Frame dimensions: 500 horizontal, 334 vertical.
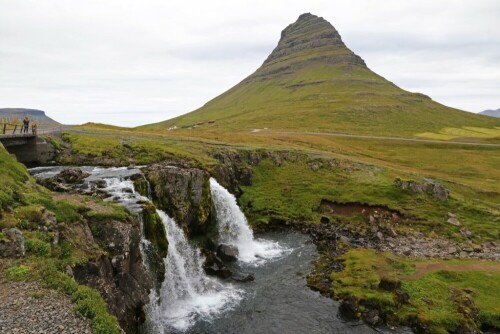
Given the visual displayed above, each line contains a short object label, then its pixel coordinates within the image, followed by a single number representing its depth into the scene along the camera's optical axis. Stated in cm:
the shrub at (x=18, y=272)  1970
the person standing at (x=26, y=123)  5081
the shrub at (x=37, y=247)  2236
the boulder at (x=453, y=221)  5886
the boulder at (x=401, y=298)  3503
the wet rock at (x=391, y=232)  5603
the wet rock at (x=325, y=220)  6209
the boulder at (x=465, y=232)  5547
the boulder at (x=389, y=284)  3731
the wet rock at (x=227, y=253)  4706
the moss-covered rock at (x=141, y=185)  4166
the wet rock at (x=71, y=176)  4031
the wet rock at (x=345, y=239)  5263
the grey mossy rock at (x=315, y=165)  7791
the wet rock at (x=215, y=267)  4241
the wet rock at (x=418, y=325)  3209
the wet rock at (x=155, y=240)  3328
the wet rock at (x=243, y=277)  4184
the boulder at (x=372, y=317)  3338
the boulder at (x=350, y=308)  3456
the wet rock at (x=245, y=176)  7179
